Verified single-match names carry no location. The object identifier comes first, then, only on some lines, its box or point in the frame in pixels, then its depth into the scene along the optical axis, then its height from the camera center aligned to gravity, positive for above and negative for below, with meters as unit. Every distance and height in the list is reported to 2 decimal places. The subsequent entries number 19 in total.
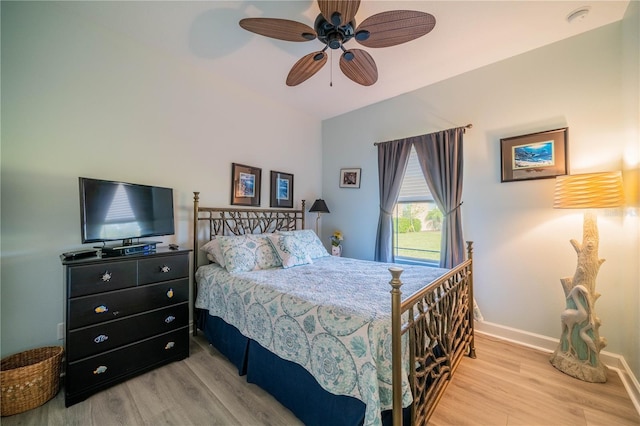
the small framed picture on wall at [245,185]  3.00 +0.36
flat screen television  1.72 +0.01
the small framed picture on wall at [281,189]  3.47 +0.34
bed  1.20 -0.72
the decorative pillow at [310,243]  2.83 -0.38
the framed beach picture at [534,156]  2.24 +0.54
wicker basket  1.49 -1.08
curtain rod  2.71 +0.97
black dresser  1.59 -0.79
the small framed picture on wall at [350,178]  3.71 +0.53
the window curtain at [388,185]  3.21 +0.36
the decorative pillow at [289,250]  2.53 -0.42
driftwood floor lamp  1.78 -0.62
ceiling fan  1.45 +1.22
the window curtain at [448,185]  2.73 +0.31
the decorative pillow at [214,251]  2.40 -0.41
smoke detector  1.88 +1.59
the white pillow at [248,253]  2.30 -0.42
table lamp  3.76 +0.07
